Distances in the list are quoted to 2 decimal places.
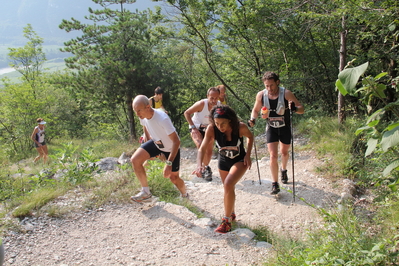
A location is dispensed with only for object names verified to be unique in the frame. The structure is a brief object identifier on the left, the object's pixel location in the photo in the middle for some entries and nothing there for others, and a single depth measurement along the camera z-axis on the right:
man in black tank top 5.08
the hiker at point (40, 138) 11.65
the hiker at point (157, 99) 7.80
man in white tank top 6.20
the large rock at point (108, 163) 9.41
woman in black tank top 3.98
